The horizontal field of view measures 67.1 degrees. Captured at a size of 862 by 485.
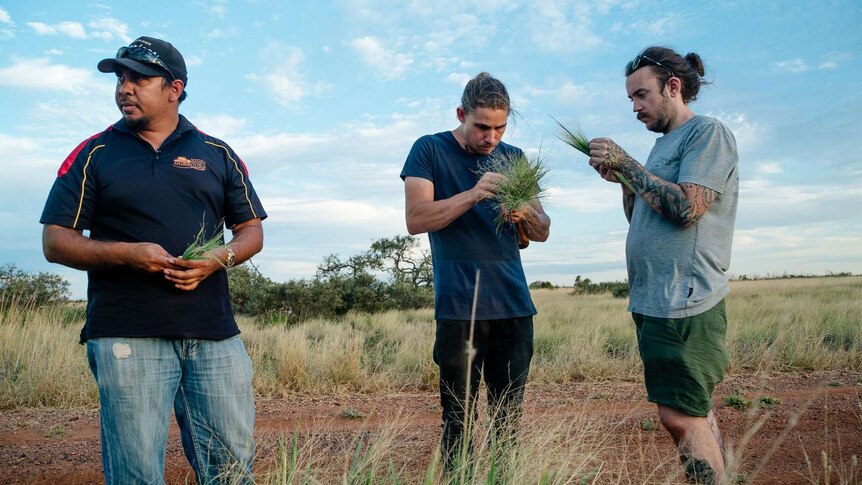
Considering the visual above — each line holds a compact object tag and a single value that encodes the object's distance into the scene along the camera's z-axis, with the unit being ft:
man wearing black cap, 9.17
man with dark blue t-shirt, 11.39
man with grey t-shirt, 9.64
